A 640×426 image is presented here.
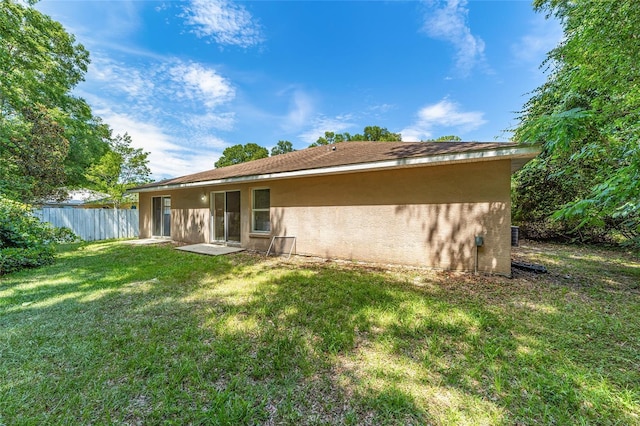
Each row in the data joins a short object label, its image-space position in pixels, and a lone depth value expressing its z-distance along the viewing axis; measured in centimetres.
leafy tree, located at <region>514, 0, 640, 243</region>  369
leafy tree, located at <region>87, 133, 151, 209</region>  1579
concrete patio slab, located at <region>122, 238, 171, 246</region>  1031
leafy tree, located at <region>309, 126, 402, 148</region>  2562
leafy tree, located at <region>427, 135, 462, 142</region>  2538
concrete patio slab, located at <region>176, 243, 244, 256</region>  790
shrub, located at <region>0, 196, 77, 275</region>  586
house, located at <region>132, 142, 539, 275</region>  515
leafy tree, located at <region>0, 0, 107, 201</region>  887
